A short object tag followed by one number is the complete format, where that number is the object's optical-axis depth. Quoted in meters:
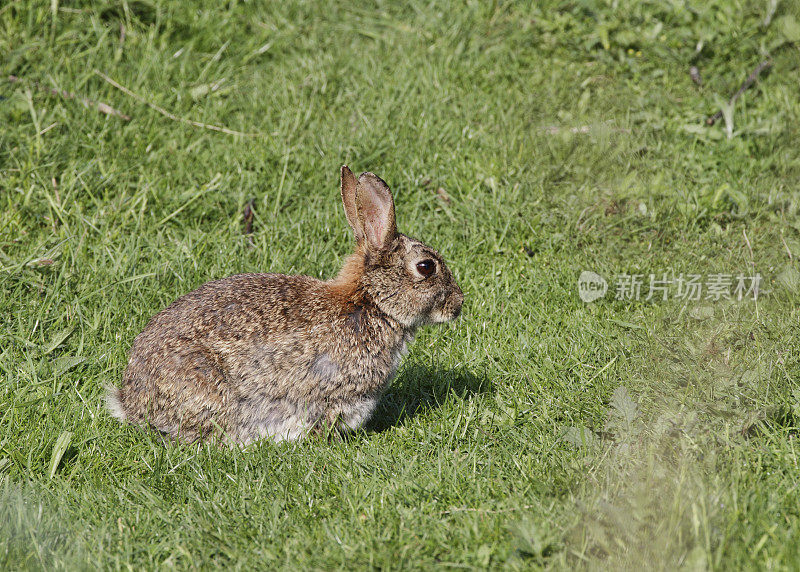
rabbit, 9.48
